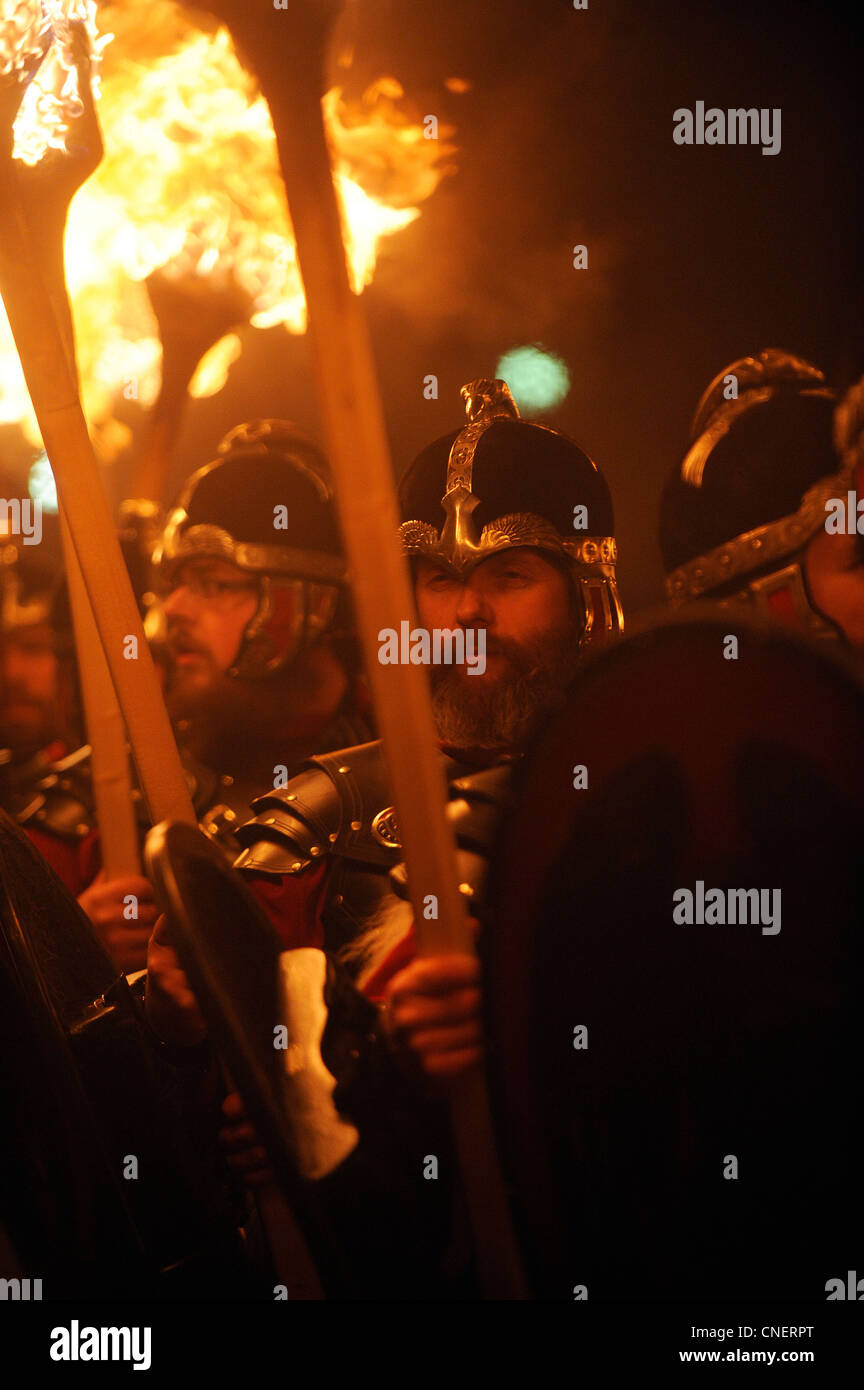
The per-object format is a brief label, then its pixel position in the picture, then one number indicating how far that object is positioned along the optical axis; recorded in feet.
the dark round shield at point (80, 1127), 12.25
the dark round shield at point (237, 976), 11.83
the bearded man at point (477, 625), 12.37
